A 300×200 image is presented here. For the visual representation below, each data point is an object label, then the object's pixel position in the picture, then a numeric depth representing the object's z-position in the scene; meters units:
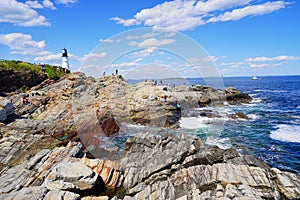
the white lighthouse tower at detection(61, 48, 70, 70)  55.40
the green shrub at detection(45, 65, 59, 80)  47.31
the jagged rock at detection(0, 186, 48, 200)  11.31
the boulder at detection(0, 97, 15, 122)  25.08
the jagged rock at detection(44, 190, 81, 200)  11.32
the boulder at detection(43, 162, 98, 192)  12.83
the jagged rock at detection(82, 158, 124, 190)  14.86
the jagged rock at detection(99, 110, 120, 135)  29.54
